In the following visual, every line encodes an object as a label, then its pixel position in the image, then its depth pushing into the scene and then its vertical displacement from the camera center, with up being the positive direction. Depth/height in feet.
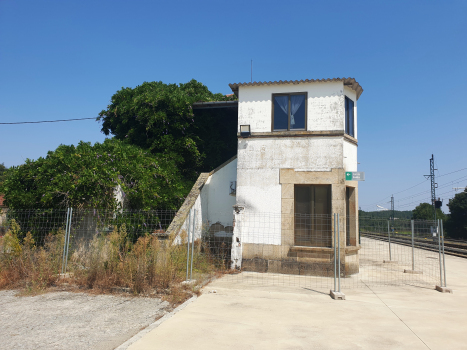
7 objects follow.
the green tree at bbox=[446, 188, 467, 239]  138.10 +1.22
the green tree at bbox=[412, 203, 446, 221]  205.26 +4.57
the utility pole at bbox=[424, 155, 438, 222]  142.42 +18.01
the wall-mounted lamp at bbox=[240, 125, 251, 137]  35.01 +8.88
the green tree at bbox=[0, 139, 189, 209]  31.14 +3.04
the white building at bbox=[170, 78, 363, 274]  32.96 +4.02
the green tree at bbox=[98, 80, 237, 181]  44.37 +11.80
